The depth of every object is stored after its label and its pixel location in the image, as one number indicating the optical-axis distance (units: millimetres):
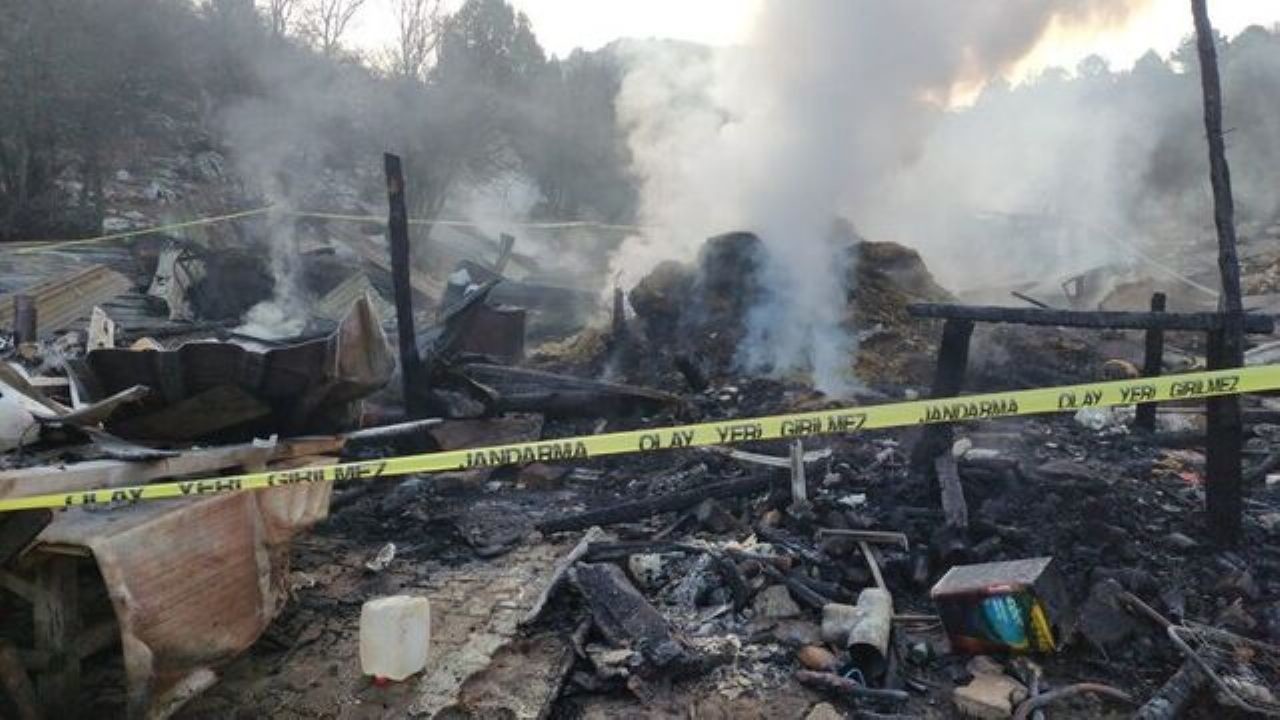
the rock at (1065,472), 5578
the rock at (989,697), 3605
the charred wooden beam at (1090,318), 4676
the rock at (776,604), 4504
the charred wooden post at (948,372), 5395
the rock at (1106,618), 3982
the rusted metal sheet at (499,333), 11664
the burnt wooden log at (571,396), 8883
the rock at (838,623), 4123
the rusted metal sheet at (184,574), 3104
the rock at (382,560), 5453
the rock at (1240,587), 4266
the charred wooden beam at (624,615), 4008
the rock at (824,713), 3598
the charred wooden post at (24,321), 11180
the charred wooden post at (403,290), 7320
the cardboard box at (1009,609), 3846
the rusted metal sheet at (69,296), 12695
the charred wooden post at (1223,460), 4637
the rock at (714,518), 5723
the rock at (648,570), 4938
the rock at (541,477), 7387
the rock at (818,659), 3950
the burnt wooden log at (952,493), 4922
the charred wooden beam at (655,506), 5973
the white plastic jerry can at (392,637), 3928
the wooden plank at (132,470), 3263
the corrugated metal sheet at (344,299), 16344
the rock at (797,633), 4230
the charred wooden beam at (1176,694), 3402
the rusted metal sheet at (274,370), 4316
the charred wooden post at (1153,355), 7035
